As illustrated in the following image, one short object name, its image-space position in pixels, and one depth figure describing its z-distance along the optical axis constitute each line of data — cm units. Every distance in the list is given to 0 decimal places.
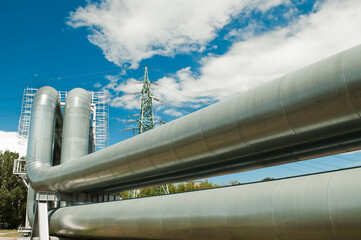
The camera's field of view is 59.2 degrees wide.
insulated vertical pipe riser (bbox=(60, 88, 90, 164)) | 2134
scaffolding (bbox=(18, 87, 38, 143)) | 3025
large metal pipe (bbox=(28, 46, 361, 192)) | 733
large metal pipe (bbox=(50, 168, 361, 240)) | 661
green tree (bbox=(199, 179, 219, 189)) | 5452
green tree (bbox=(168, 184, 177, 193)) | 5176
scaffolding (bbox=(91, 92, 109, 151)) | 3158
